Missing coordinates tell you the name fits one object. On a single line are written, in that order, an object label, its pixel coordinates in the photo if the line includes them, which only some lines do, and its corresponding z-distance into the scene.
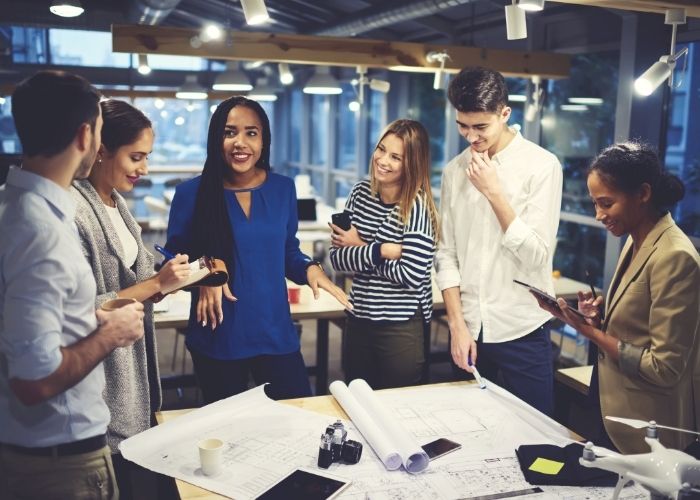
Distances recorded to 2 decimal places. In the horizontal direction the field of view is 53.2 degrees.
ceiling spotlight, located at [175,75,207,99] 7.88
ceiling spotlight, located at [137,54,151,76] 5.54
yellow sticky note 1.88
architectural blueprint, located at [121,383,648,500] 1.81
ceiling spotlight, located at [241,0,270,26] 2.63
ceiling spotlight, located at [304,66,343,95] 6.28
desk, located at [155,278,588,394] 3.81
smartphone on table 2.00
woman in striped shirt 2.73
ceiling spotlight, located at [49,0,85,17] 4.58
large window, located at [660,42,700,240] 4.49
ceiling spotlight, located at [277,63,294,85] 6.18
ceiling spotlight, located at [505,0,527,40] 3.07
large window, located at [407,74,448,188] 8.19
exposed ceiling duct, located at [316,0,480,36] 5.45
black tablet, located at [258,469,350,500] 1.75
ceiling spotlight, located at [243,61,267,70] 10.81
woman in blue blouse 2.51
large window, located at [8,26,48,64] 11.50
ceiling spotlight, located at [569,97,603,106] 5.41
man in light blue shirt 1.43
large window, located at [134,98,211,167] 13.89
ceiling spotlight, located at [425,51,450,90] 4.97
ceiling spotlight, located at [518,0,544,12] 2.63
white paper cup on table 1.84
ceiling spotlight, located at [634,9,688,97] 3.12
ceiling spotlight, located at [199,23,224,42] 4.33
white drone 1.35
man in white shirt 2.48
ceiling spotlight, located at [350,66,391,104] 5.79
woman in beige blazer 1.91
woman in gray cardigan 2.15
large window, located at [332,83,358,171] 11.07
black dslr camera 1.91
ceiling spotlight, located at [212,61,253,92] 6.82
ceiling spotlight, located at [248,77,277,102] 8.55
